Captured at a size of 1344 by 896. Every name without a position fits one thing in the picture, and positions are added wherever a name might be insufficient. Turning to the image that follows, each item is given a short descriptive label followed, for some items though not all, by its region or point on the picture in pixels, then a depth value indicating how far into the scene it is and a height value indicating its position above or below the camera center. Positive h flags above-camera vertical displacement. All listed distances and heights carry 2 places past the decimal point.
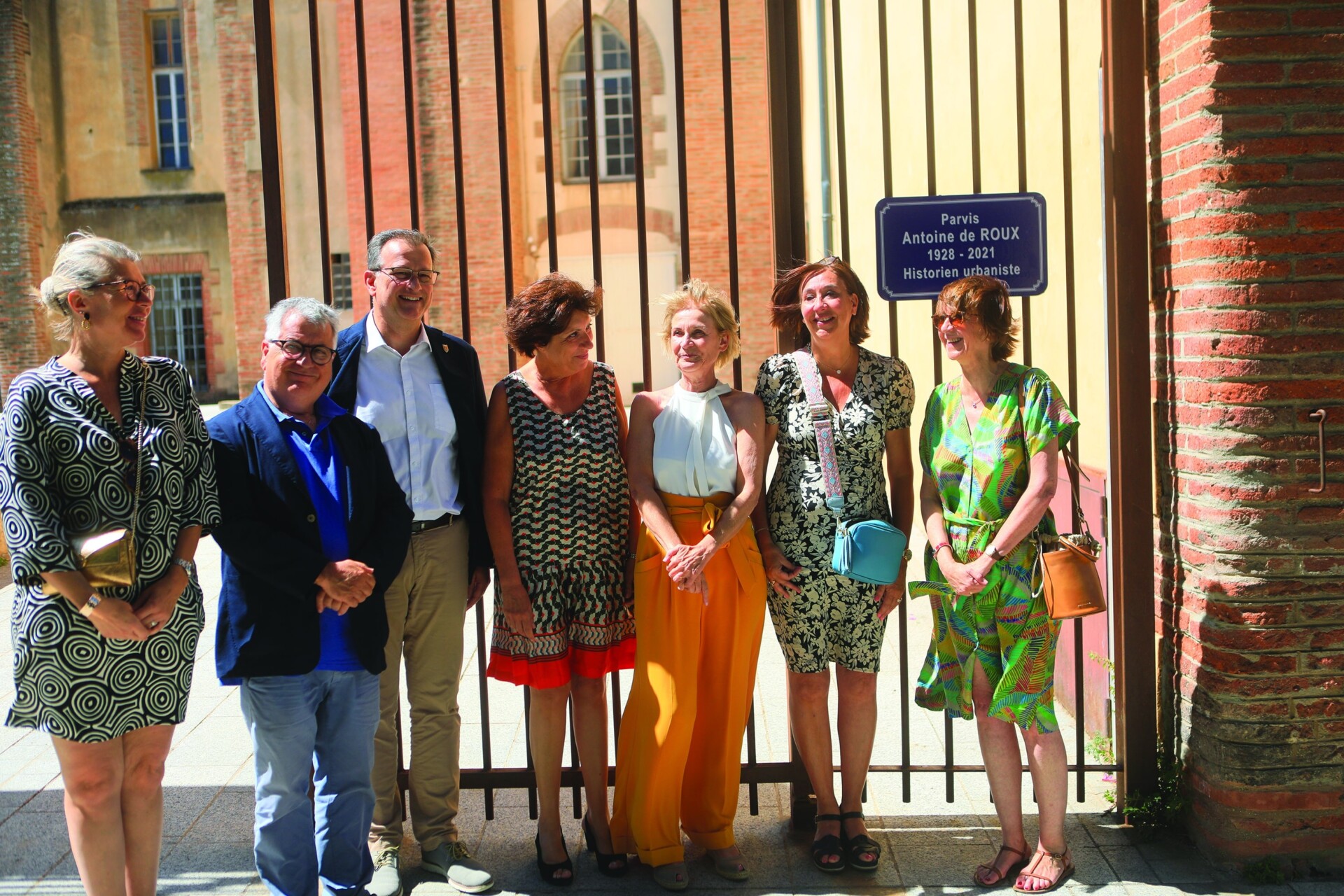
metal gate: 4.07 +1.70
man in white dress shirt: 3.67 -0.26
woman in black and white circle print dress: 2.98 -0.31
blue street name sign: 4.09 +0.50
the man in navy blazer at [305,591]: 3.23 -0.48
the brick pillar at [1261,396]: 3.62 -0.06
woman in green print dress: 3.61 -0.49
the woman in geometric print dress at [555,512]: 3.71 -0.34
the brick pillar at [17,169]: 24.39 +5.30
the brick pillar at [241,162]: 20.62 +4.80
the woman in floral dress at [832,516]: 3.80 -0.39
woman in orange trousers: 3.72 -0.57
